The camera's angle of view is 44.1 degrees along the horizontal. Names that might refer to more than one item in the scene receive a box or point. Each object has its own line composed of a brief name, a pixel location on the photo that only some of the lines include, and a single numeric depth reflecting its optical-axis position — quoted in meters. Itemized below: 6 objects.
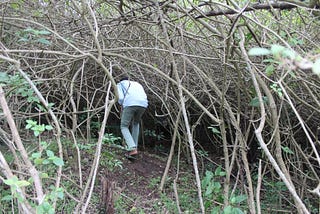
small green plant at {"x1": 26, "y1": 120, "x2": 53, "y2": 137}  2.03
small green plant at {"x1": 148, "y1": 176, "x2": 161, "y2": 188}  5.18
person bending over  5.65
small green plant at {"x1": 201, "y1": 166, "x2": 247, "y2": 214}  3.07
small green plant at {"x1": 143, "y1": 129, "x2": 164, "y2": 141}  6.98
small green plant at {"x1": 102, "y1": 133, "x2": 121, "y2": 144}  3.84
